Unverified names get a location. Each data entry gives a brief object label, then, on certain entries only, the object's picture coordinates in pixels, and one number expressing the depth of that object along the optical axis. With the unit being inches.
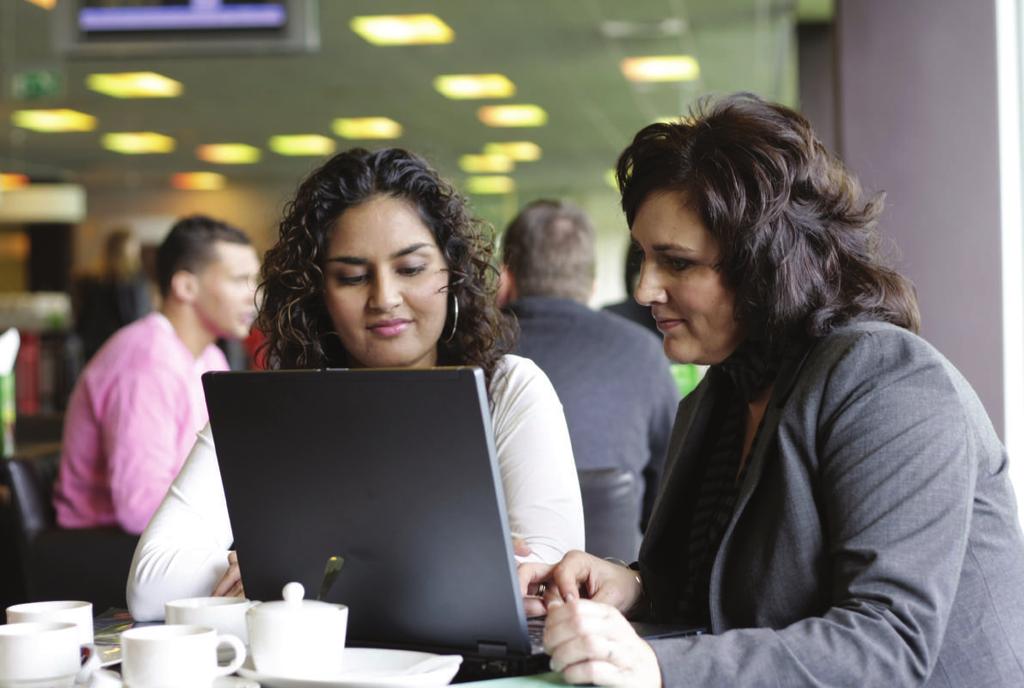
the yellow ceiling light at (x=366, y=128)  501.4
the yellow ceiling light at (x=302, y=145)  557.2
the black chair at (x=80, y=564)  111.4
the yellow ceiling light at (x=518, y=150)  590.6
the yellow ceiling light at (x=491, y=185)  722.8
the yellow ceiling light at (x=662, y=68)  395.5
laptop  47.4
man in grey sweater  126.0
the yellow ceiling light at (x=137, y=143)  541.6
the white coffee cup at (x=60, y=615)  53.7
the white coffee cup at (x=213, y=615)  53.8
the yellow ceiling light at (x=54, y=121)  482.2
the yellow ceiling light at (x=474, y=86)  416.5
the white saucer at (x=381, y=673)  46.3
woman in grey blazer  49.2
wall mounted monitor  175.0
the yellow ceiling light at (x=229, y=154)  589.9
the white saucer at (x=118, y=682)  47.6
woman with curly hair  73.9
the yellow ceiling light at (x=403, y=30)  331.3
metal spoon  51.9
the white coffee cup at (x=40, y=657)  48.4
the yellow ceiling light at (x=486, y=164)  634.2
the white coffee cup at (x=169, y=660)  45.6
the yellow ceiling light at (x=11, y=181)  662.5
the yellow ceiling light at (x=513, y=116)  483.2
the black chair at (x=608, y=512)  100.9
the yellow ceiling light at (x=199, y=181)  710.5
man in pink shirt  122.2
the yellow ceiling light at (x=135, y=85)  402.6
